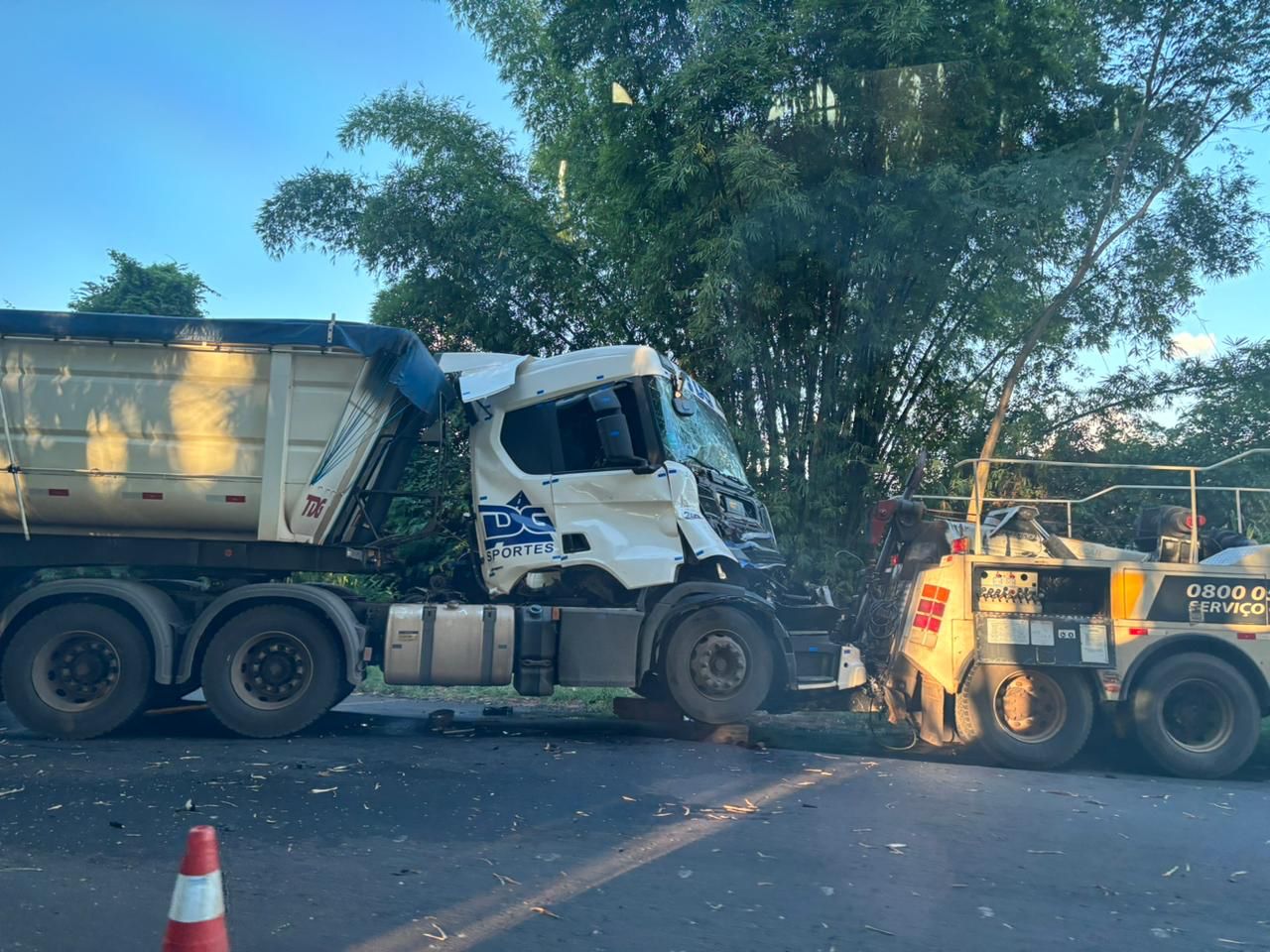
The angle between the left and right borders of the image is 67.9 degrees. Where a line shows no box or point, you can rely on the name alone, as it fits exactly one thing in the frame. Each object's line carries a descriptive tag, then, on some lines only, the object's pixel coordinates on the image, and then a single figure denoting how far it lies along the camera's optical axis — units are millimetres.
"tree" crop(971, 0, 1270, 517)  10602
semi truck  7141
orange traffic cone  2484
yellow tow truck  7043
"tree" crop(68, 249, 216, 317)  15547
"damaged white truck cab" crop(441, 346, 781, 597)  7379
